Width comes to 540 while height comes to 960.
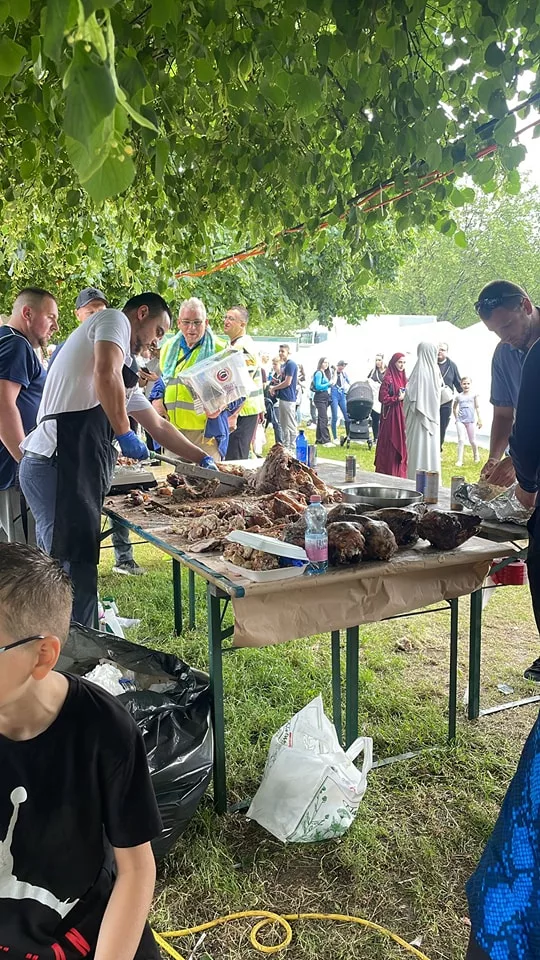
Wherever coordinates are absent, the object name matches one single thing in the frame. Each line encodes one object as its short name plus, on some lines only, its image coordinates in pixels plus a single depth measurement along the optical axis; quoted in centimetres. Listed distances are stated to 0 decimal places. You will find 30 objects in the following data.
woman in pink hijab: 913
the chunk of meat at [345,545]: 281
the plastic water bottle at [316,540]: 275
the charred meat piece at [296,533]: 294
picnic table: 269
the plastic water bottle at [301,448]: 500
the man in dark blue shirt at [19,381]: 448
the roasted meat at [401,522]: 311
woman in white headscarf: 896
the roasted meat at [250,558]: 277
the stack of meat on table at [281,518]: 287
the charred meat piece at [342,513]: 304
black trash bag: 258
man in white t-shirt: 359
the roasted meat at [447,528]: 305
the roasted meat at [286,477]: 407
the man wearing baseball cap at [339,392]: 1809
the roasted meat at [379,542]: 287
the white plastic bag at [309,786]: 273
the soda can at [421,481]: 389
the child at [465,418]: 1290
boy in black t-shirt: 134
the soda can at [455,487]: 367
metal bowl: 343
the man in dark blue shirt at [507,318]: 365
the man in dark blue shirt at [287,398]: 1275
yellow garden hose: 230
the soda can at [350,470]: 473
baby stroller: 1506
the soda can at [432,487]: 388
